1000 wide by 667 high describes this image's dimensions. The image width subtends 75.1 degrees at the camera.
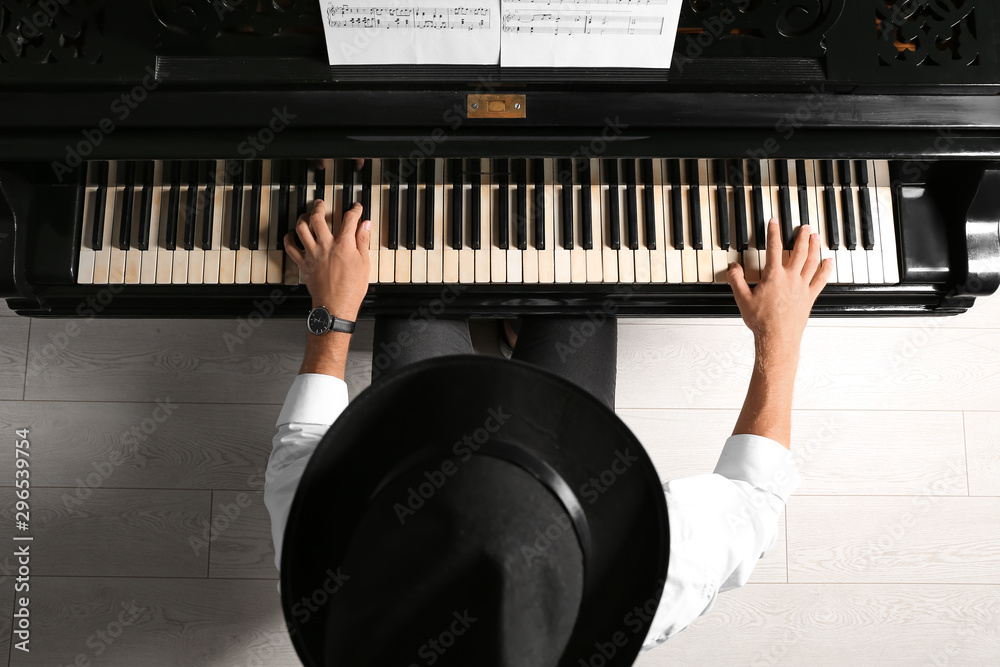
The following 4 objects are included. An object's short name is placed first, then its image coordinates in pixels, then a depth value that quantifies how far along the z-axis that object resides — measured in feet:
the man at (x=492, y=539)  2.19
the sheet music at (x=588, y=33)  3.44
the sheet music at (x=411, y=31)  3.45
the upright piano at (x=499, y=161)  3.67
